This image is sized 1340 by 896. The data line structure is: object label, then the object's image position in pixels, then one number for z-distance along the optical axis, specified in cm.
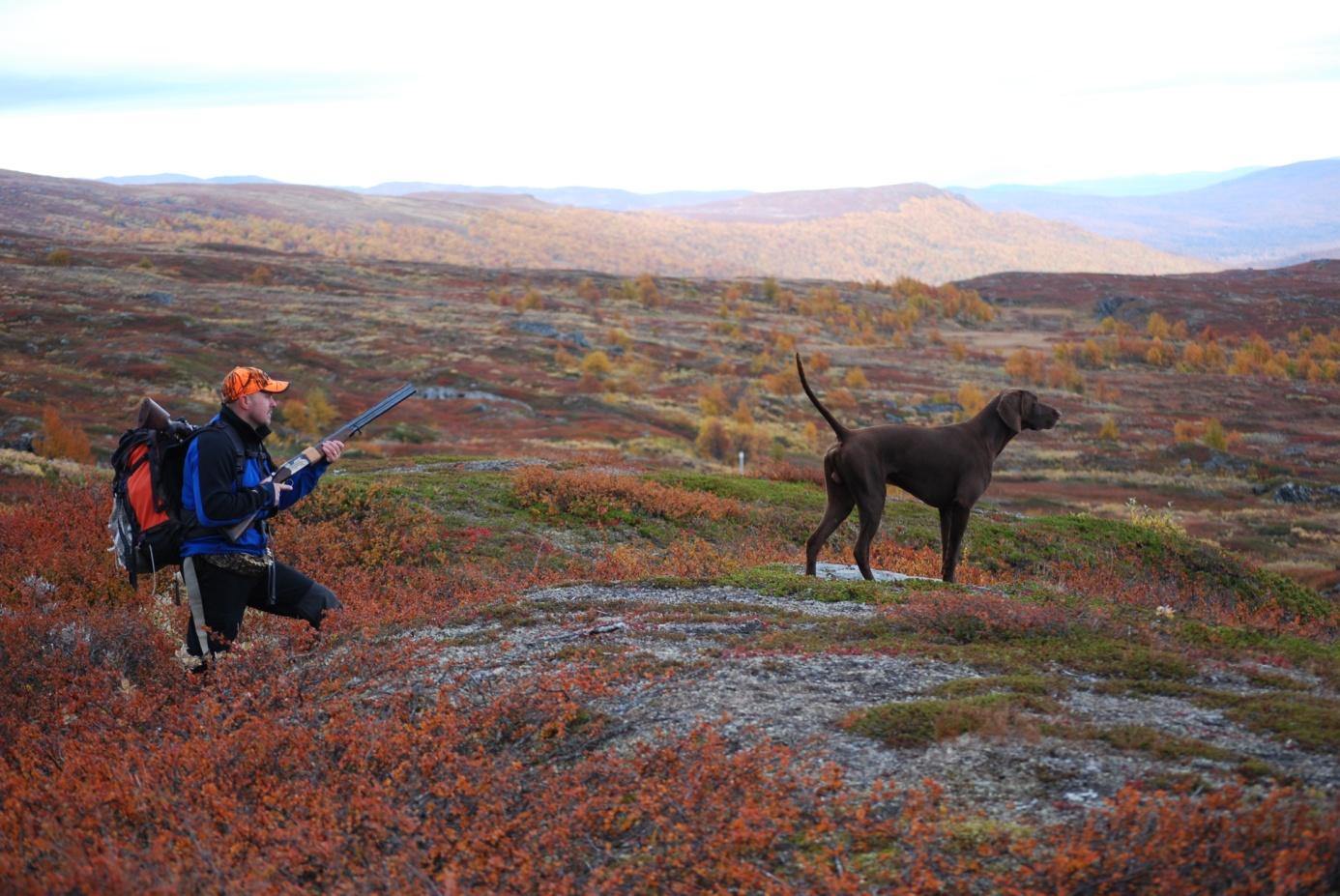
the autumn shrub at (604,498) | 1642
